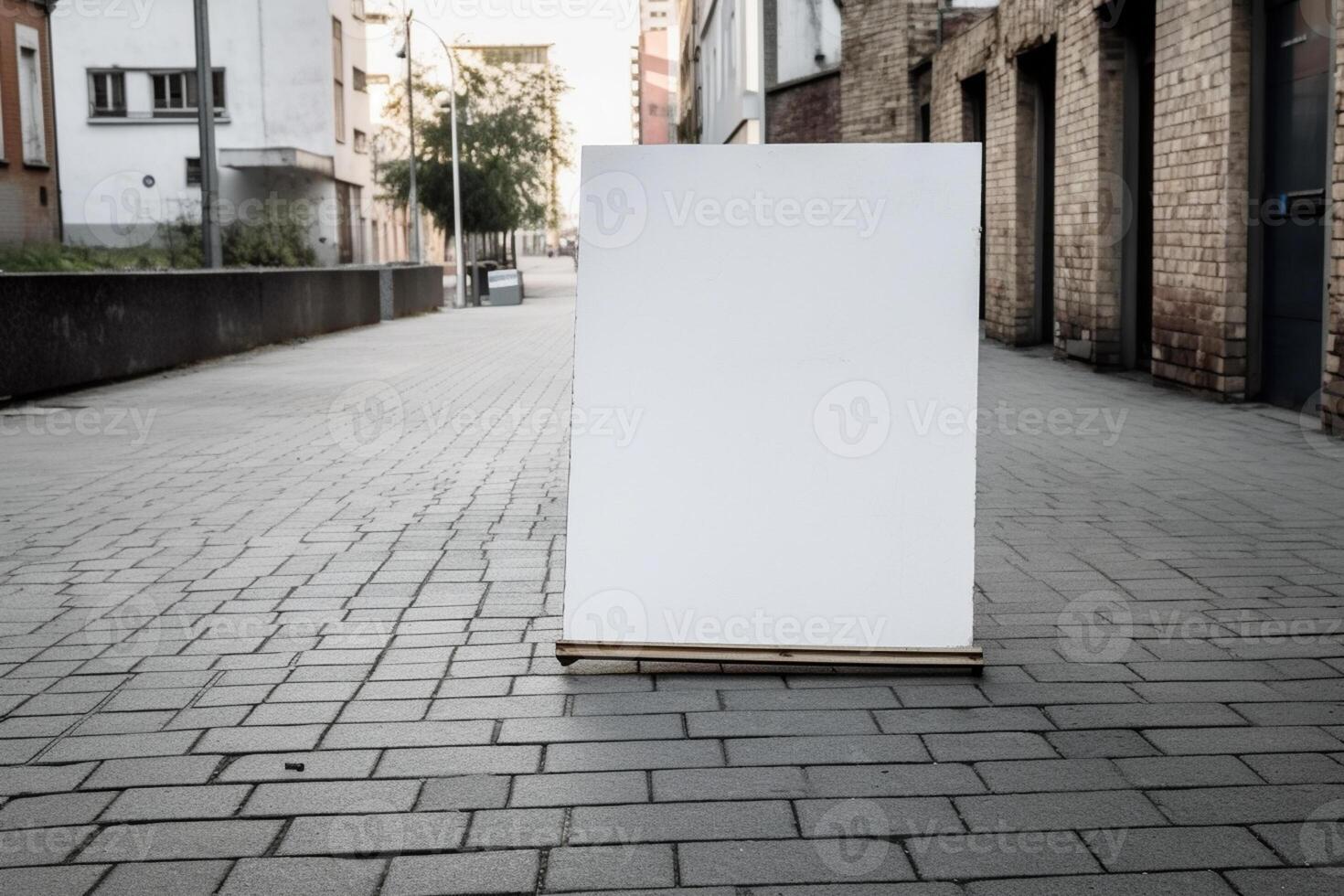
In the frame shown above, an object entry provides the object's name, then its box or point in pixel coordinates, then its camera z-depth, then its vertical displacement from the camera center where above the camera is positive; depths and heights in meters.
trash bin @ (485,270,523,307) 38.91 -0.07
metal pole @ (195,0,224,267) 19.45 +1.79
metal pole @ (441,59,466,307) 38.48 +1.20
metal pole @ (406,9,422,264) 39.41 +1.87
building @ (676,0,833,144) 29.94 +4.57
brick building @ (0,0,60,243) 30.16 +3.35
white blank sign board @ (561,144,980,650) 4.43 -0.34
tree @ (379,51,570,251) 47.88 +4.34
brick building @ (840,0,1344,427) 10.77 +0.79
